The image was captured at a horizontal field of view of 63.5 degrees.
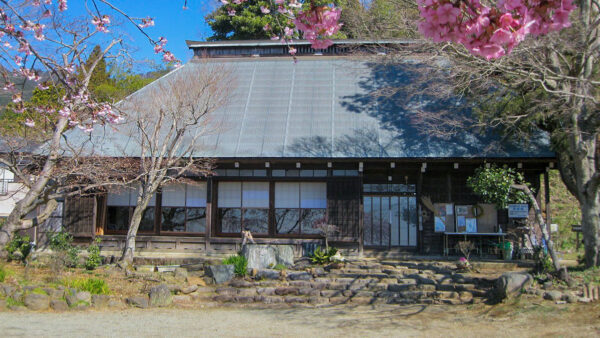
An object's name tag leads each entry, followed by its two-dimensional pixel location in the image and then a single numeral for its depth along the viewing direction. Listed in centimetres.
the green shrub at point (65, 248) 1230
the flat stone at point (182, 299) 1047
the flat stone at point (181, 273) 1207
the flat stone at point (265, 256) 1229
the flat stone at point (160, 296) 1021
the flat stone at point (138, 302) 1008
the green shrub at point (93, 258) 1255
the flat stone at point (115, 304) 992
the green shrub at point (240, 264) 1198
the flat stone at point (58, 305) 963
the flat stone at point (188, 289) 1093
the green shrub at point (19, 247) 1322
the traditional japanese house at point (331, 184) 1445
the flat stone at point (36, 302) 954
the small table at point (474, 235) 1396
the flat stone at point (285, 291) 1109
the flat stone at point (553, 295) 930
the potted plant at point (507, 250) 1362
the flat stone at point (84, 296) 984
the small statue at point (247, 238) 1387
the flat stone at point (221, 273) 1177
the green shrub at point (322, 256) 1299
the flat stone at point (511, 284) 972
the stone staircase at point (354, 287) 1072
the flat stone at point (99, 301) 988
